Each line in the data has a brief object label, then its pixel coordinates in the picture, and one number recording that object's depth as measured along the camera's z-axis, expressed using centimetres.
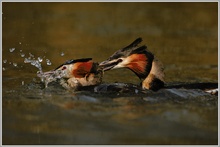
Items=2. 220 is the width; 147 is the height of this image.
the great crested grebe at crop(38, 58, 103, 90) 1180
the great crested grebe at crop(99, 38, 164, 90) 1166
